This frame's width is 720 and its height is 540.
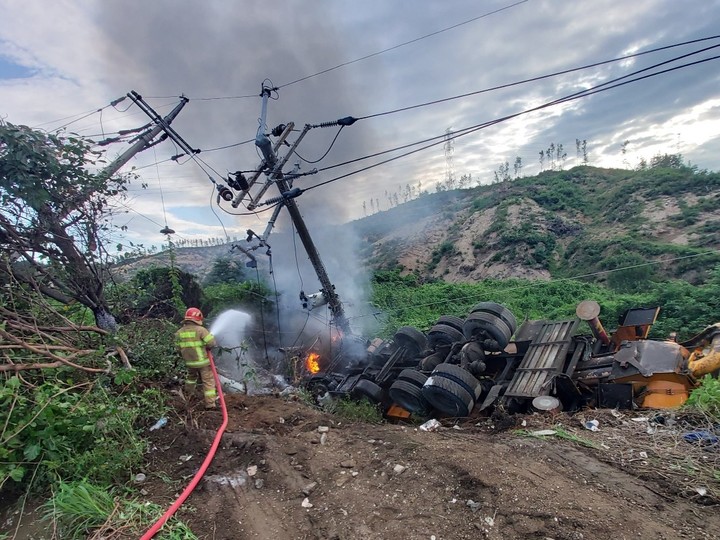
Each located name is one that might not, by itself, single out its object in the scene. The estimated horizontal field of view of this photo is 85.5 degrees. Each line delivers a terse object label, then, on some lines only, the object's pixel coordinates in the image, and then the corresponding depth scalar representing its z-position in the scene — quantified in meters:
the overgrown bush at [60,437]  3.41
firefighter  5.53
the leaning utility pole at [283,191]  9.73
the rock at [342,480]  3.82
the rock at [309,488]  3.71
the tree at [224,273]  23.01
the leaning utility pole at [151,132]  10.58
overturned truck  5.86
